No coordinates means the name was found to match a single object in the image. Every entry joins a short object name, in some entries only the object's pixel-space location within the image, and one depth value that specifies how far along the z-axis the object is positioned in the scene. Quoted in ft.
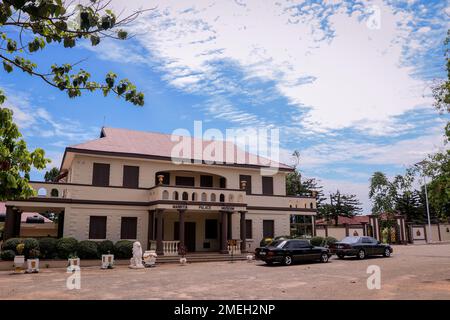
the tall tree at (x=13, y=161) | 20.04
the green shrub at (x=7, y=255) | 66.49
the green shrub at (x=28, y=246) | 68.64
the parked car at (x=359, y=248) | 81.41
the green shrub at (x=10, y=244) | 68.08
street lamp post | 153.35
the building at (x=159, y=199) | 80.74
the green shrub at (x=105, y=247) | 75.25
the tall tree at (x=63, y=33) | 15.78
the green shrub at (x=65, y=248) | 72.13
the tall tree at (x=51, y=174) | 189.51
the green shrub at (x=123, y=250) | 75.72
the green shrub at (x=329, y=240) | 98.27
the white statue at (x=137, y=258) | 68.33
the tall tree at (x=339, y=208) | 173.37
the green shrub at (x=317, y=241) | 96.58
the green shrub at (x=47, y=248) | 71.31
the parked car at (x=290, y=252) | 69.62
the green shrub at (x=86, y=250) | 73.05
